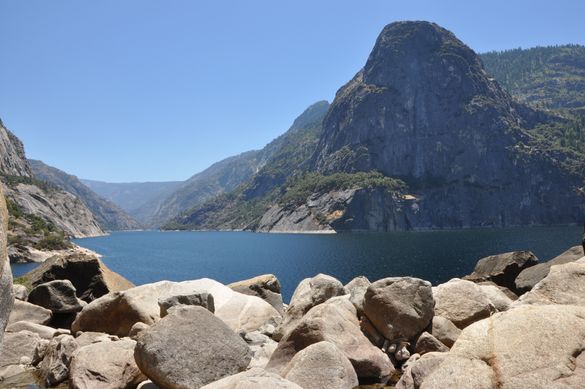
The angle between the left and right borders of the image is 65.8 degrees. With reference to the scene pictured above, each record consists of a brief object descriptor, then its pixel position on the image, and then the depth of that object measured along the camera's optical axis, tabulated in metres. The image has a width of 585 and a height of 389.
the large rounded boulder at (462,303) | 16.48
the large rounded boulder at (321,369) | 11.81
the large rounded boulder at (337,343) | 13.71
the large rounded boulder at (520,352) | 8.68
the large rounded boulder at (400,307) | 15.14
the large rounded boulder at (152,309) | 17.62
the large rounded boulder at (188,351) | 11.59
